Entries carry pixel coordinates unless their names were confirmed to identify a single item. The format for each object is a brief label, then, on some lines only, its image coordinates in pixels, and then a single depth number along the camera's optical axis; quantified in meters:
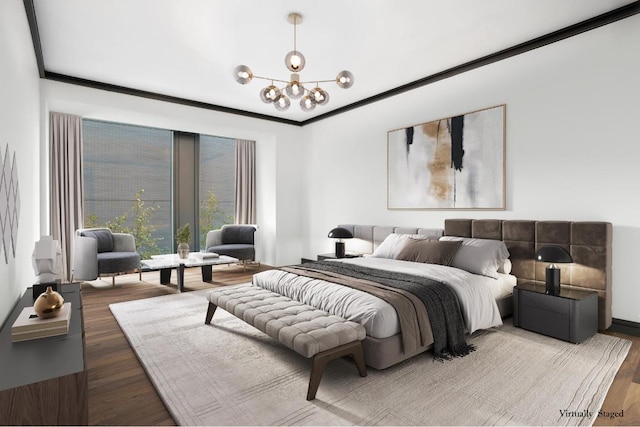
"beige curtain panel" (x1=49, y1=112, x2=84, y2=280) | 5.43
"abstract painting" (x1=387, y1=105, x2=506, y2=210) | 4.09
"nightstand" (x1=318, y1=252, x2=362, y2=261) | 5.50
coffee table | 4.83
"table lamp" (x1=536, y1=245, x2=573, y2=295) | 3.17
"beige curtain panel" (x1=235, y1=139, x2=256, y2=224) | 7.42
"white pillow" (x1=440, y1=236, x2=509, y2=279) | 3.54
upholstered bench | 2.18
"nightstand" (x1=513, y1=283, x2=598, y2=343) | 2.98
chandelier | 3.21
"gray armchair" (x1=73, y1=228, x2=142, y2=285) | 4.92
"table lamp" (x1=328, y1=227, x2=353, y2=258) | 5.41
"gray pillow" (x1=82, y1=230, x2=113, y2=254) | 5.32
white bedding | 2.51
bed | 2.53
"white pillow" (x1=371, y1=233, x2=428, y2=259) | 4.35
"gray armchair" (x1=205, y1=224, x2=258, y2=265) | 6.26
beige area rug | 1.99
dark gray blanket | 2.74
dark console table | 1.34
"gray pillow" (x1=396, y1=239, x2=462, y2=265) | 3.79
